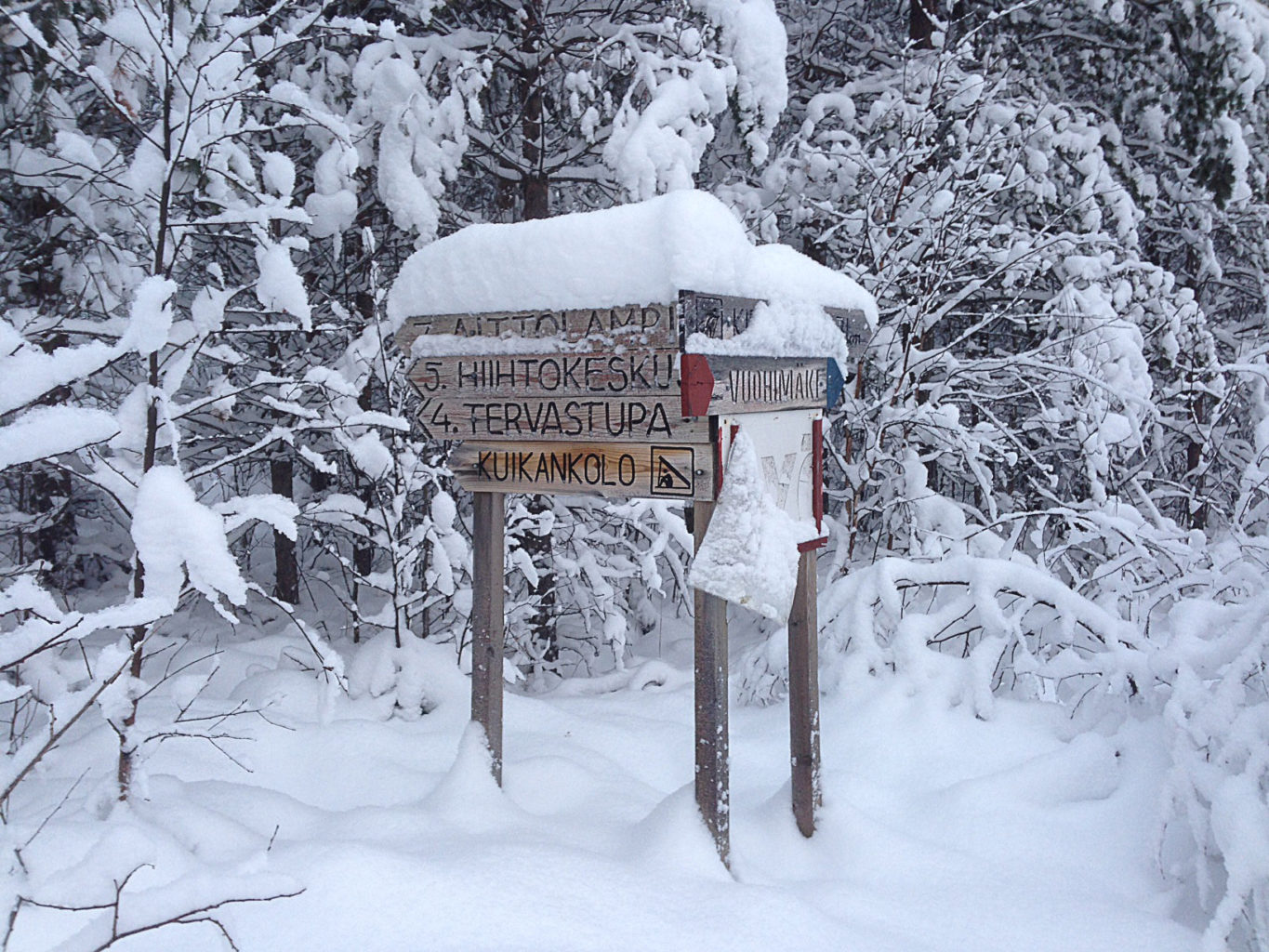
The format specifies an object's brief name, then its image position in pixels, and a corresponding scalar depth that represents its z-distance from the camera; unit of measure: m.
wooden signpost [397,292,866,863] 2.60
